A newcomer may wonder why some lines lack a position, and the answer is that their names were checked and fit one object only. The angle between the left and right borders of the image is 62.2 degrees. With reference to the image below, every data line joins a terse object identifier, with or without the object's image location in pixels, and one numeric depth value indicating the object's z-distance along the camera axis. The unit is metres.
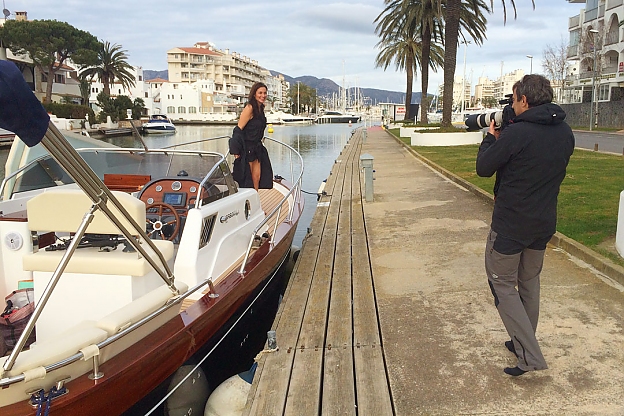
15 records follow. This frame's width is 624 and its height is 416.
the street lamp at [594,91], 34.11
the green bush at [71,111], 44.28
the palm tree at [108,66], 59.66
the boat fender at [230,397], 3.56
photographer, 2.87
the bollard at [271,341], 3.75
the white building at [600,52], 40.31
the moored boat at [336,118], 112.88
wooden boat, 2.43
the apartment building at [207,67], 111.81
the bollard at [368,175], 9.64
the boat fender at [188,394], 3.43
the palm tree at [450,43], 19.00
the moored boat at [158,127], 55.15
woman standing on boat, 6.25
